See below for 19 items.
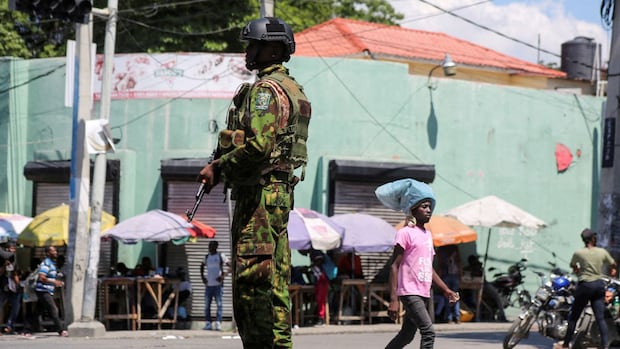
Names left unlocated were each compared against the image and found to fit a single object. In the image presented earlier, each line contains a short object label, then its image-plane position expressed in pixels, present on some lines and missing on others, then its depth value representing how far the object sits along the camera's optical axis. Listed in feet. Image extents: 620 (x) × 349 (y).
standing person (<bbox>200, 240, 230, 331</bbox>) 76.02
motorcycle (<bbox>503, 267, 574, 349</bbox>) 56.49
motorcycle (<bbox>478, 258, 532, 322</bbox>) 87.40
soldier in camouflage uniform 23.18
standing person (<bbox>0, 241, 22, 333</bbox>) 71.10
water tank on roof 135.85
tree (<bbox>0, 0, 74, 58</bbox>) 117.60
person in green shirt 52.42
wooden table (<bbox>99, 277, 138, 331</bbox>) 74.74
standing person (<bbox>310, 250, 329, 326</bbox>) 77.97
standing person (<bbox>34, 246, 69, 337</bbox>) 69.26
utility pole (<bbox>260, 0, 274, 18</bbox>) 66.54
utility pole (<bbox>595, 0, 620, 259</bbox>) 61.57
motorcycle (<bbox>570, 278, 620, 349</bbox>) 54.39
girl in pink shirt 35.04
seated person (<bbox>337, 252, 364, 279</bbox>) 82.84
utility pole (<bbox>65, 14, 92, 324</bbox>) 66.13
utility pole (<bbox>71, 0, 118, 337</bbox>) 65.92
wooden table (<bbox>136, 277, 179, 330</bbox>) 75.25
